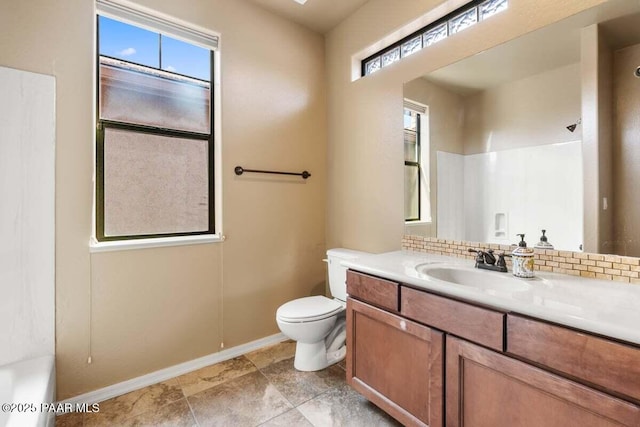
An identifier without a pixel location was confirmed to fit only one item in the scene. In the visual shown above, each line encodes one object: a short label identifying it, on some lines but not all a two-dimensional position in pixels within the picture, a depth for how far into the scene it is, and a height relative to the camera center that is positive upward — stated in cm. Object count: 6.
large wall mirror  126 +38
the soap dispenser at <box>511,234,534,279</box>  135 -22
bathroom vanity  86 -48
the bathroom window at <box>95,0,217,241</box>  187 +56
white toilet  198 -73
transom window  169 +117
